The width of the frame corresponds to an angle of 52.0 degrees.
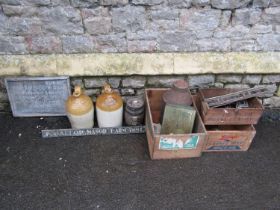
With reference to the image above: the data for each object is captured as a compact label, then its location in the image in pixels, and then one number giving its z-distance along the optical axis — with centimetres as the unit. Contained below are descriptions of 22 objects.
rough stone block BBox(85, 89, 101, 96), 329
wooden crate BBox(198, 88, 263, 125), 284
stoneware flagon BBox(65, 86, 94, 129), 293
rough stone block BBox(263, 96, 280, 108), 346
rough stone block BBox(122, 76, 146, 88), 321
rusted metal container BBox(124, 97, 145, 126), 311
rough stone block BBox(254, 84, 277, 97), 335
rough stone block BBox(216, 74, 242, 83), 325
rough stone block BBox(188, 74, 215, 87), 323
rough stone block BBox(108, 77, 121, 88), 321
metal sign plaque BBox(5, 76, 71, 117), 309
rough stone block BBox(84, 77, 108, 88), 320
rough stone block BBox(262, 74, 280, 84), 327
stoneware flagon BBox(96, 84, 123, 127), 296
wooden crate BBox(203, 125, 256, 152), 286
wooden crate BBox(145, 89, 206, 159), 270
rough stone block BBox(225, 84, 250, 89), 332
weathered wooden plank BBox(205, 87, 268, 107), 290
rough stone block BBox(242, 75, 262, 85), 326
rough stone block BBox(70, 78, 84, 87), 318
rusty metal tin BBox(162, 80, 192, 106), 284
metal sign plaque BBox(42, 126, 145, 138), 311
